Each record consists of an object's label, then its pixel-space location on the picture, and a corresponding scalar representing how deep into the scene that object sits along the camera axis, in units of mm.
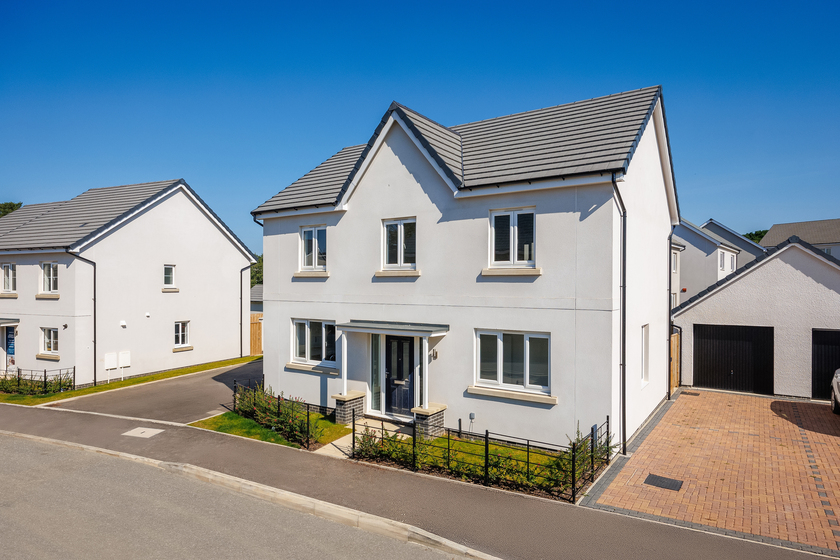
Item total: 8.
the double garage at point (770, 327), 16094
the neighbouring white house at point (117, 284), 19844
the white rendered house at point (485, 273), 10703
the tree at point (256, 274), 79038
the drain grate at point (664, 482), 9234
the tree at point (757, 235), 85625
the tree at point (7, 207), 55703
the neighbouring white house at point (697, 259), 32188
